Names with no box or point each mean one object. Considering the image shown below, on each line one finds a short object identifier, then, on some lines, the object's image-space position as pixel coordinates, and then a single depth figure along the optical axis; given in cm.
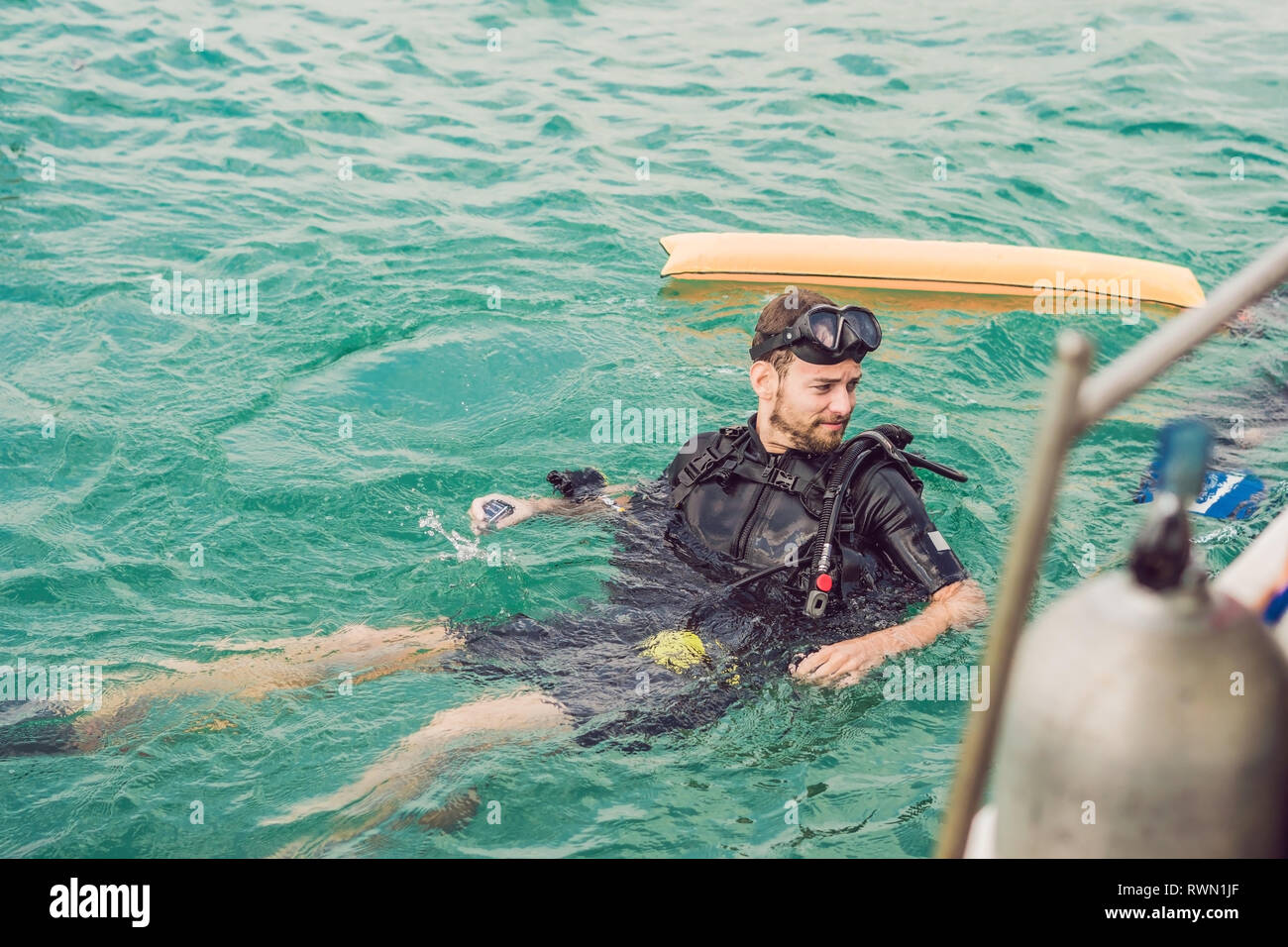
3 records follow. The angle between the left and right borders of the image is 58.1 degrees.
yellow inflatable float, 703
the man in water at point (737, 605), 359
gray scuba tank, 117
